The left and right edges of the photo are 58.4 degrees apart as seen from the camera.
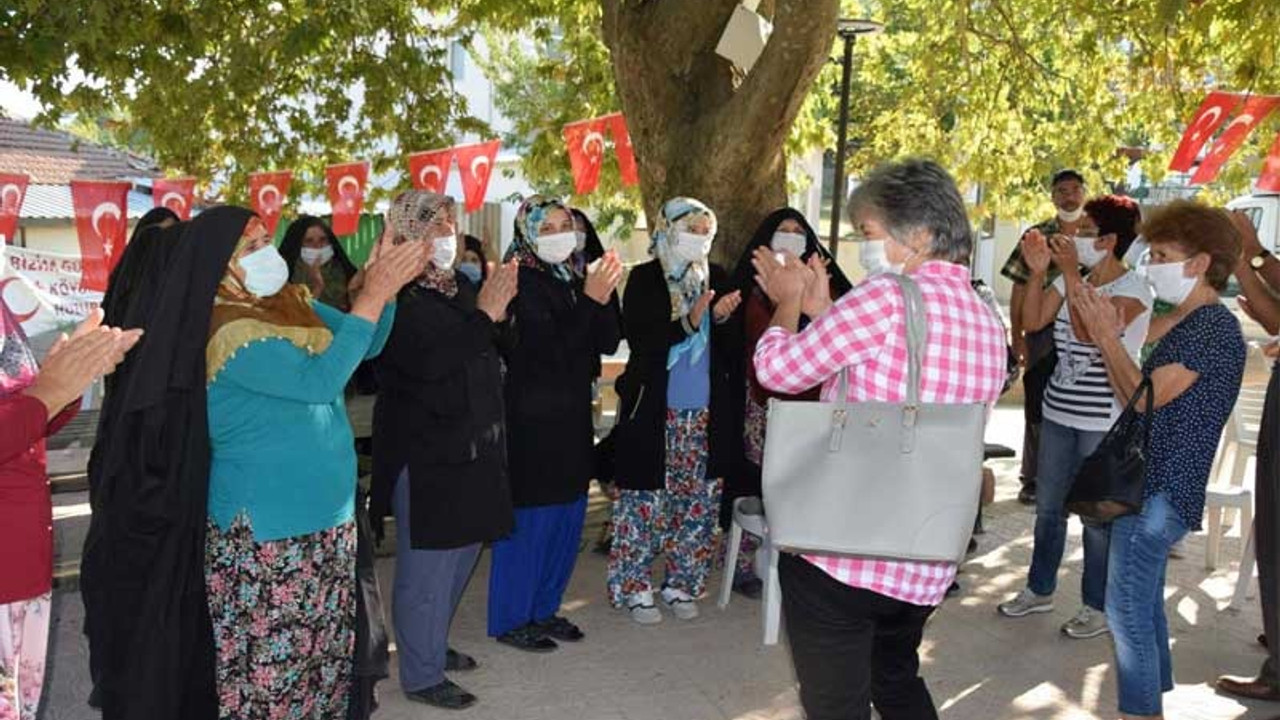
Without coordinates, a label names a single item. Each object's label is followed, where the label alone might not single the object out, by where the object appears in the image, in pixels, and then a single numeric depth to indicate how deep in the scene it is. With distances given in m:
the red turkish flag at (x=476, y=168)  8.69
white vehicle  19.78
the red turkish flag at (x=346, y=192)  9.41
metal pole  9.49
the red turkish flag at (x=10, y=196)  7.74
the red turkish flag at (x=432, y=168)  8.50
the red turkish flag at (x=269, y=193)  9.35
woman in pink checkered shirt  2.81
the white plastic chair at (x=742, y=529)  5.41
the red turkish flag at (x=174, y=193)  9.47
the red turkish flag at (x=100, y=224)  8.67
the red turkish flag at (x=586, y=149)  8.39
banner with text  10.88
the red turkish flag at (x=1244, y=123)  7.16
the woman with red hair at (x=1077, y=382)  4.90
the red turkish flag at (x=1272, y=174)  6.86
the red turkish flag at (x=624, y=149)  8.83
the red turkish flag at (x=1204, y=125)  7.39
